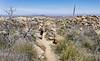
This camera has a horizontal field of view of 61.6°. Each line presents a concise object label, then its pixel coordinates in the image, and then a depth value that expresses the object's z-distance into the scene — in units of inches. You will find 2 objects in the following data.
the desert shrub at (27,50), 120.0
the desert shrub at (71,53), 125.6
